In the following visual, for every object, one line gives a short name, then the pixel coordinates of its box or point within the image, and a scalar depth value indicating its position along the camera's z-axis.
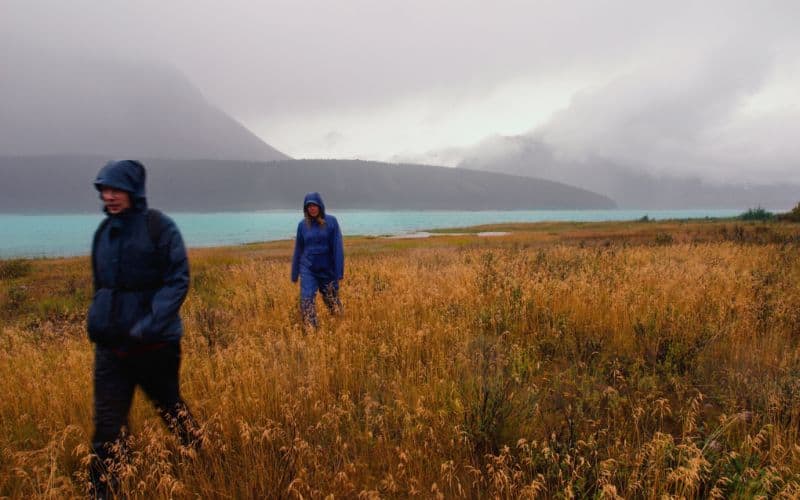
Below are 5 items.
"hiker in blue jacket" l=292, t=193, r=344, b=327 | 6.48
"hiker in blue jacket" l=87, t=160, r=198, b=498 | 2.67
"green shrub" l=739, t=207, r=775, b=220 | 41.25
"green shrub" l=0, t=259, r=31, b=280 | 18.56
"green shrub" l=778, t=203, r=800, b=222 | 32.13
